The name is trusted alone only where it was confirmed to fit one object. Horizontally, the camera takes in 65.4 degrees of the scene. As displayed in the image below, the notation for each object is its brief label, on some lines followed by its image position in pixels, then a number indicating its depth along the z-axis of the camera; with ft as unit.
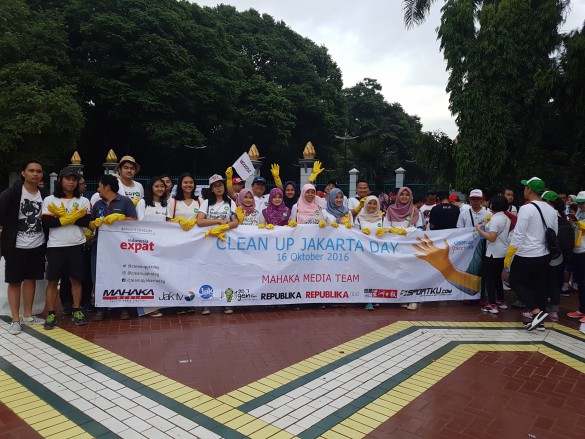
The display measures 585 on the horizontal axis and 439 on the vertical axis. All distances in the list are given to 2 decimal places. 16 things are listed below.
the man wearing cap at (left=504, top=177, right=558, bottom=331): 18.51
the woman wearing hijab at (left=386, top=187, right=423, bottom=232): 22.74
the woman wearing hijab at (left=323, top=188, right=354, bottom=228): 22.47
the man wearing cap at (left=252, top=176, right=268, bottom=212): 24.42
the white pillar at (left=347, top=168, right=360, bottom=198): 57.93
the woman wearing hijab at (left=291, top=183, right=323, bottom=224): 21.80
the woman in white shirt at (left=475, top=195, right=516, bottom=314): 20.90
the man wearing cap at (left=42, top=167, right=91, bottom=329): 17.22
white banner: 19.12
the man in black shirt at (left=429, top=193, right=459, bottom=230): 24.56
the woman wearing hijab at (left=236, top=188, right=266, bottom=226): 21.27
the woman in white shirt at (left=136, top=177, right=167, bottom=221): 19.81
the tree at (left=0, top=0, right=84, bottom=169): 66.28
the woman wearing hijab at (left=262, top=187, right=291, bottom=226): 21.71
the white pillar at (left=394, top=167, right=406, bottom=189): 57.00
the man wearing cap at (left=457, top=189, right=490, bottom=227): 23.83
